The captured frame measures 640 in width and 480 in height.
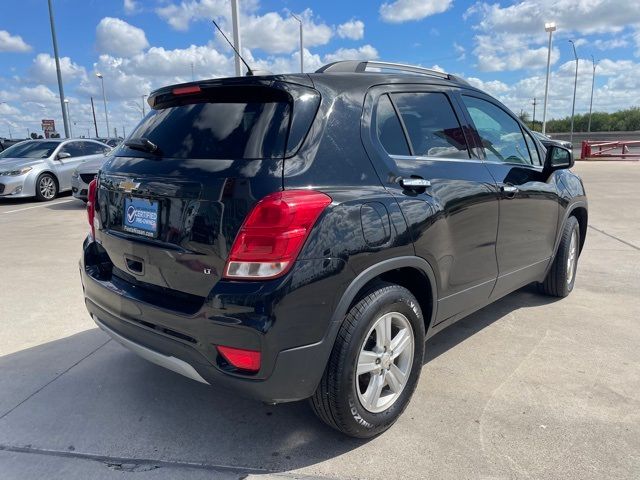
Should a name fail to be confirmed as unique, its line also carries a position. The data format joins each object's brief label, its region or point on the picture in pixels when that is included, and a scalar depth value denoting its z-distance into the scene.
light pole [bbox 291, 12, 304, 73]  24.07
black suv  2.15
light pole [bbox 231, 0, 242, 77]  11.59
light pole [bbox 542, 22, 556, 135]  28.66
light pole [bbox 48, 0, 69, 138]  21.62
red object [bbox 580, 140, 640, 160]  23.95
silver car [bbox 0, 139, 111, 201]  12.02
